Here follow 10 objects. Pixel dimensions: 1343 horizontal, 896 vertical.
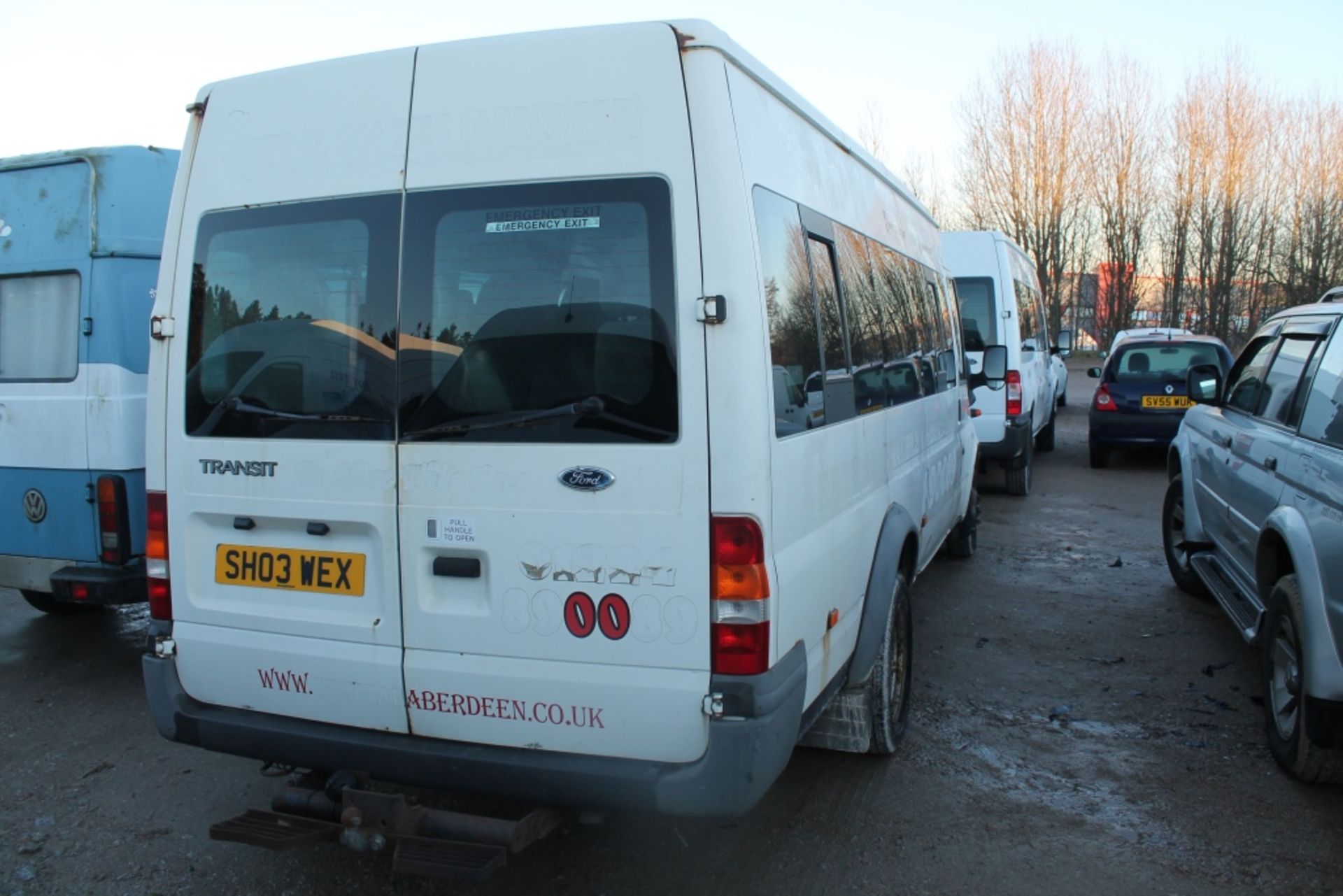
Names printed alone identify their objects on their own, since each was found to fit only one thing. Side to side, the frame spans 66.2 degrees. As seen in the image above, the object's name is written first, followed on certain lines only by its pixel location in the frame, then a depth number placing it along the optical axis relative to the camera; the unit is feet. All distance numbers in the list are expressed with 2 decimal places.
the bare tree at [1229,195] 96.78
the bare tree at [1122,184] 105.60
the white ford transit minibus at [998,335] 35.76
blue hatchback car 42.65
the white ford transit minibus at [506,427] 9.19
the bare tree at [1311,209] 87.15
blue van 17.07
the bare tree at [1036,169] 107.45
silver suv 12.56
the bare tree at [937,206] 100.48
